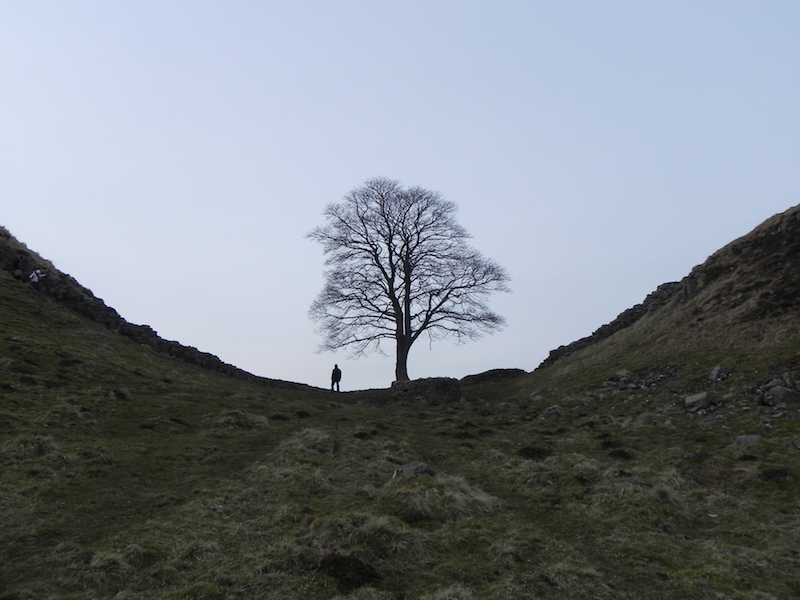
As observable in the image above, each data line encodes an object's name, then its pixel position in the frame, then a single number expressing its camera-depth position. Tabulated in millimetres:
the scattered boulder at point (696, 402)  20414
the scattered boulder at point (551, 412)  24591
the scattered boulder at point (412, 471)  14842
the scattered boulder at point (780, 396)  18281
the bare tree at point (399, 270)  39781
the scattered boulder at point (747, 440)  16170
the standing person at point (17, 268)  33125
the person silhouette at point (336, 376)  38688
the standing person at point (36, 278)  33031
